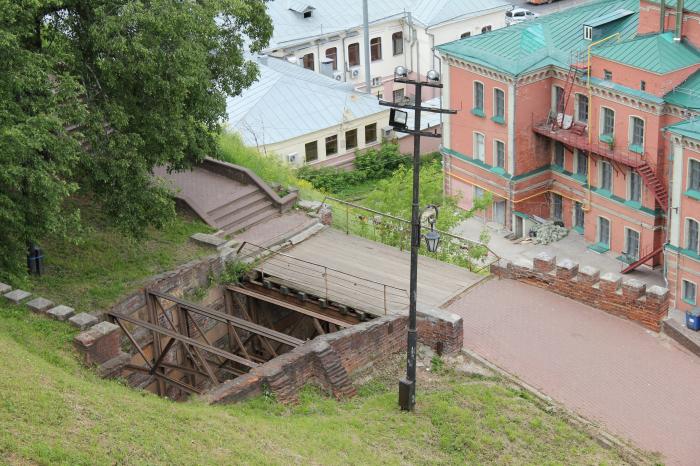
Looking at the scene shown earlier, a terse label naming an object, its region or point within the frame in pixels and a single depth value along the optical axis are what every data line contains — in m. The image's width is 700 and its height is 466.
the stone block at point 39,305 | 22.67
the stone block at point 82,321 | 22.28
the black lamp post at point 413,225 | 19.19
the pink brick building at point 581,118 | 42.72
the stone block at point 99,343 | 21.62
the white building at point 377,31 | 60.12
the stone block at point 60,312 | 22.52
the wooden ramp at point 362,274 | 26.33
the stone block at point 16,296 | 22.81
